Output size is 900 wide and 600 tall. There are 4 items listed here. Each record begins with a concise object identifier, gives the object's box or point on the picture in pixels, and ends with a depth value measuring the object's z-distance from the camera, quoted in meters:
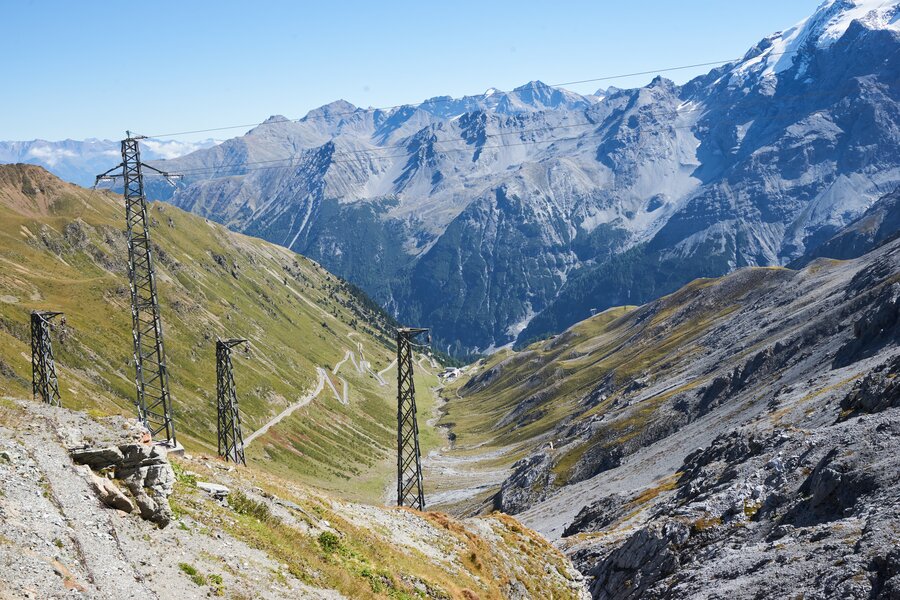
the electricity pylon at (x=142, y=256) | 58.69
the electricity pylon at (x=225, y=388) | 67.56
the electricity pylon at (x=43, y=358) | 67.44
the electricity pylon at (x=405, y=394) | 61.69
